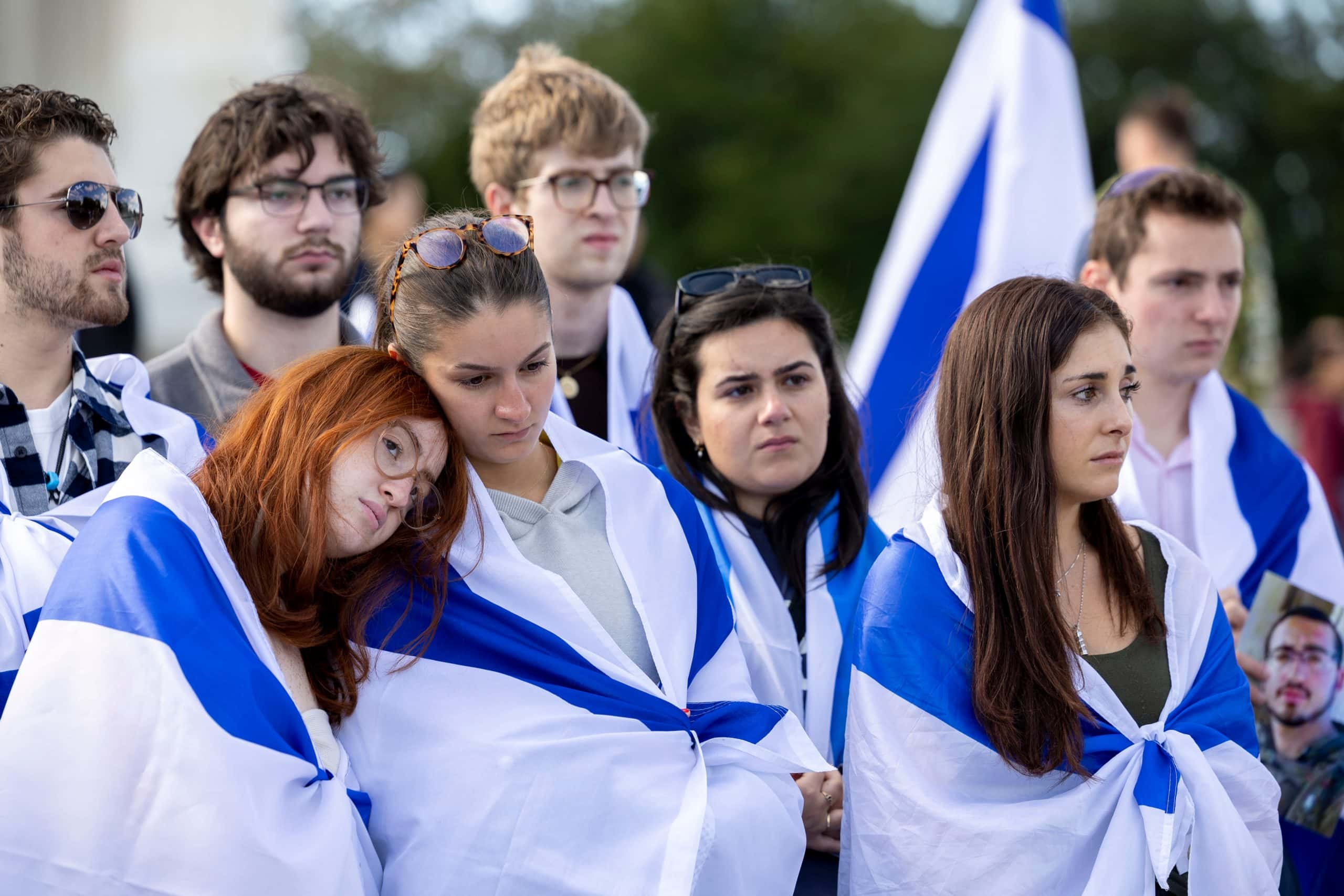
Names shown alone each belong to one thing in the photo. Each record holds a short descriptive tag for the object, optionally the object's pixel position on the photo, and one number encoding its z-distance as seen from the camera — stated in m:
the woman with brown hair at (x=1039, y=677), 5.08
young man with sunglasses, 5.54
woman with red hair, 4.25
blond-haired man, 7.83
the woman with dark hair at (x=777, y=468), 5.95
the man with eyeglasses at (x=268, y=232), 7.18
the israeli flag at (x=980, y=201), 10.80
